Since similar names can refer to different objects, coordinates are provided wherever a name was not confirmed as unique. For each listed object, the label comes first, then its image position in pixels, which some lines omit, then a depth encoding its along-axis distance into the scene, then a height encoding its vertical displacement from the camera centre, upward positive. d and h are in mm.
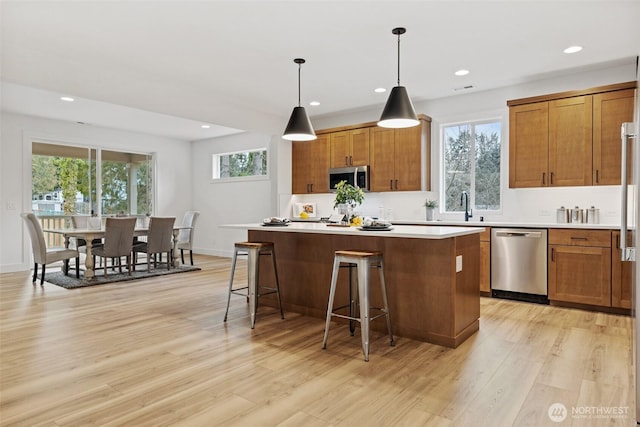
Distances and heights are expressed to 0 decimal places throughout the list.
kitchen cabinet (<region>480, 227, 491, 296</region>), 4629 -597
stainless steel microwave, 5980 +565
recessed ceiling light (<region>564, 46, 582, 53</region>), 3838 +1617
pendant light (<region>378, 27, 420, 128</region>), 3295 +860
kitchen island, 2996 -536
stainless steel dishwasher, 4309 -589
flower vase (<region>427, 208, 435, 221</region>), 5520 -17
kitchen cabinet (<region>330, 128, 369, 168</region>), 6031 +1014
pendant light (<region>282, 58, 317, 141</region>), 3914 +862
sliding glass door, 7160 +618
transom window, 8141 +1048
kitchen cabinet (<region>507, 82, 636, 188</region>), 4176 +856
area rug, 5496 -997
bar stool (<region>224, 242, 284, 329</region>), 3530 -519
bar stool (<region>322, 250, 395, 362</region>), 2801 -512
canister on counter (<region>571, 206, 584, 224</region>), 4527 -38
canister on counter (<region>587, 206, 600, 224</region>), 4488 -38
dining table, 5707 -355
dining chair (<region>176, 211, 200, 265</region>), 7340 -455
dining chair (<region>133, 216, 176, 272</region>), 6438 -446
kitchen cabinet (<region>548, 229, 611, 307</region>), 3938 -573
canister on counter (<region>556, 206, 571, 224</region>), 4574 -39
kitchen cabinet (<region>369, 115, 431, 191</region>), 5543 +821
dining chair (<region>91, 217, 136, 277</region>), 5855 -421
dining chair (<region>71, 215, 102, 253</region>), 6305 -224
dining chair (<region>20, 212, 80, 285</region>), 5539 -527
